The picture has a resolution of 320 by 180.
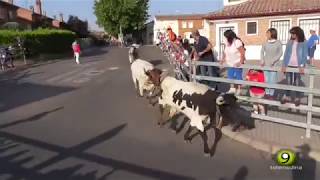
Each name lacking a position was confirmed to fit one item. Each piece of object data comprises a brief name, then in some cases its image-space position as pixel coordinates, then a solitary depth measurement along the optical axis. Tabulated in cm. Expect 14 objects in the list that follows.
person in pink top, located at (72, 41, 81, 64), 1671
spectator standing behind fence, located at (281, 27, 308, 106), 514
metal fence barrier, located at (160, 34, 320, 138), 431
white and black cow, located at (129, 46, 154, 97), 611
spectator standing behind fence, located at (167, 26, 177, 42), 913
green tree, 4043
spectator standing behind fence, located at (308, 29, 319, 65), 963
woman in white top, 534
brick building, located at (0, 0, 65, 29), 3263
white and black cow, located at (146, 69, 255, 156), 414
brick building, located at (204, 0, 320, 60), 1413
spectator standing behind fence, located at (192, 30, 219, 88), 649
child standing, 502
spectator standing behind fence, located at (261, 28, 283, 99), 505
